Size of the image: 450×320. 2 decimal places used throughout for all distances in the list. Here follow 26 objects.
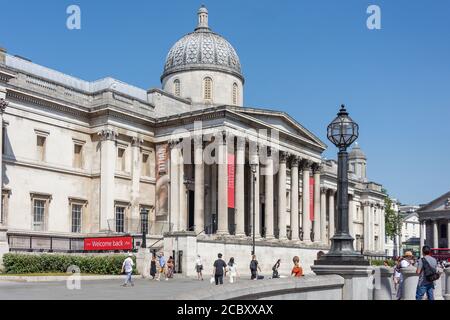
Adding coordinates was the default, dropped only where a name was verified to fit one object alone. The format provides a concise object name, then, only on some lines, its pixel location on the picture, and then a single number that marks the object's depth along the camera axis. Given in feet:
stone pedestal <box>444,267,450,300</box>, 76.24
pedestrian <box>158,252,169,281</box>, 117.70
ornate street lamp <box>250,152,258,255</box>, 158.93
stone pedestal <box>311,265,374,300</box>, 53.36
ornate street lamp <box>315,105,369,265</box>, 55.16
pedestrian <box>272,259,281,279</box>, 125.92
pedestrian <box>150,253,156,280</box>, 116.47
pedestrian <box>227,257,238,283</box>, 115.26
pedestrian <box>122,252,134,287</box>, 96.27
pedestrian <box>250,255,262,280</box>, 122.11
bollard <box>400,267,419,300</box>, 65.82
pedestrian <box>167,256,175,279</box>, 124.77
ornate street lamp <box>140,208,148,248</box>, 152.88
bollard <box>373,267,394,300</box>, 62.75
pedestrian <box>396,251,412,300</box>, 68.84
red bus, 227.28
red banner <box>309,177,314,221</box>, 197.16
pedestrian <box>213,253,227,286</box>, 98.89
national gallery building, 144.05
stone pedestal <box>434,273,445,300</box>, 75.30
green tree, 374.22
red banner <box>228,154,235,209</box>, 160.25
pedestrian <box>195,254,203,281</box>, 124.71
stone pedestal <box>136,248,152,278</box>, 122.83
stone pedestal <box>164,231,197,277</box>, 134.82
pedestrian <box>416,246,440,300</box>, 55.72
